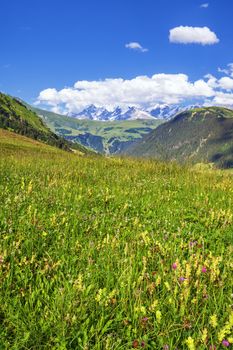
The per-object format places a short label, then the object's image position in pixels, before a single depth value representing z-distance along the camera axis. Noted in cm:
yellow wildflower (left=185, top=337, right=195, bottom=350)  292
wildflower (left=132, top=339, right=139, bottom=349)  343
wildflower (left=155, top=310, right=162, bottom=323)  342
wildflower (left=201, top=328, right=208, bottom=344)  297
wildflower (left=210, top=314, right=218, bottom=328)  322
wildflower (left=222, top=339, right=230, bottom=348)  319
